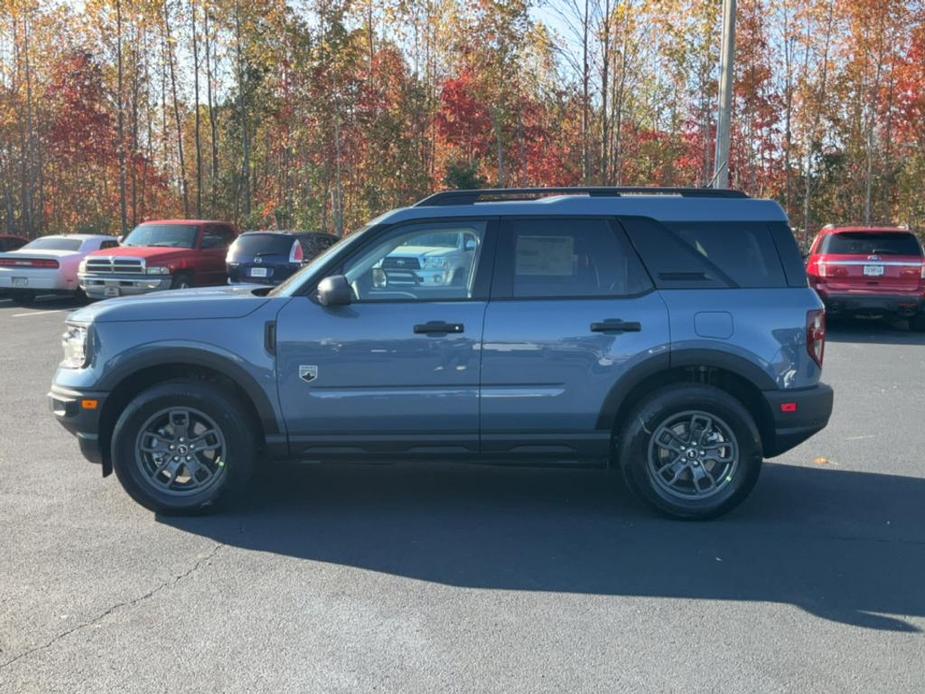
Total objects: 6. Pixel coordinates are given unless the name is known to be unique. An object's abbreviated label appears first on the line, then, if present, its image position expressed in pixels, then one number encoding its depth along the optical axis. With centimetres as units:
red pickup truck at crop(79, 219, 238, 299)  1652
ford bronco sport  532
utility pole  1608
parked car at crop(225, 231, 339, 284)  1612
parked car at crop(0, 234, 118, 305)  1820
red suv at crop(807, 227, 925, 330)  1450
